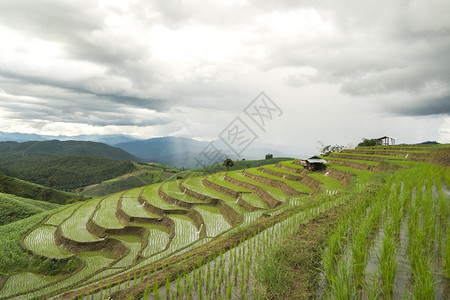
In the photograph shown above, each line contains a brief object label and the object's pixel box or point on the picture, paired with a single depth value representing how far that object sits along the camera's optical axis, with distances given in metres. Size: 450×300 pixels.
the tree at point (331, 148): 61.58
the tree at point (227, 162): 43.29
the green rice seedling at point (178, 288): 4.04
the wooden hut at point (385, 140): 36.52
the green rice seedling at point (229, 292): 3.71
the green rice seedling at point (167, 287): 4.04
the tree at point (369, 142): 39.12
